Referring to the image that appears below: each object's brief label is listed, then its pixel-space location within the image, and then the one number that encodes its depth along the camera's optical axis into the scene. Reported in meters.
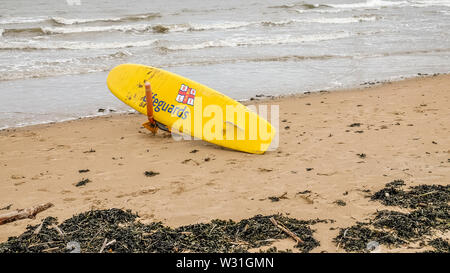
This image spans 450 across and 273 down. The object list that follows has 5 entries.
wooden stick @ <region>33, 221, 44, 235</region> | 3.61
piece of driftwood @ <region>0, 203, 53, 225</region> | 3.91
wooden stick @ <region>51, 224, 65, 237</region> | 3.57
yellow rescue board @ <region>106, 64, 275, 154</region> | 5.81
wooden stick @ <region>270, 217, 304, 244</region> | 3.37
